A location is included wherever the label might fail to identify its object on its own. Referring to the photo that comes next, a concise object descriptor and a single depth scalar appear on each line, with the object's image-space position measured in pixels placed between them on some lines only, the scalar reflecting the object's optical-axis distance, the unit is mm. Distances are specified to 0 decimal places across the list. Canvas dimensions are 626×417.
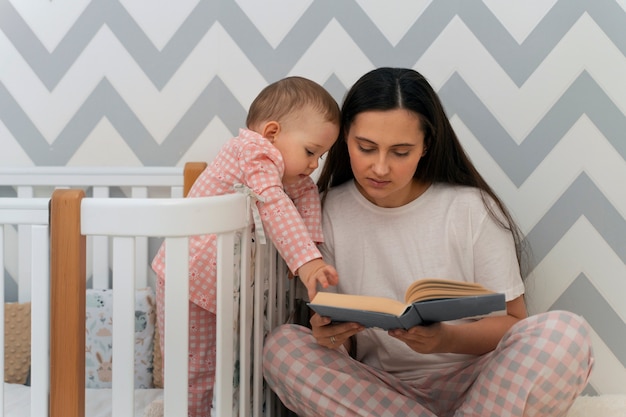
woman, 1082
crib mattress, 1367
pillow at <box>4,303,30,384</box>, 1545
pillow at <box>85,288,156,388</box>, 1570
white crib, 933
